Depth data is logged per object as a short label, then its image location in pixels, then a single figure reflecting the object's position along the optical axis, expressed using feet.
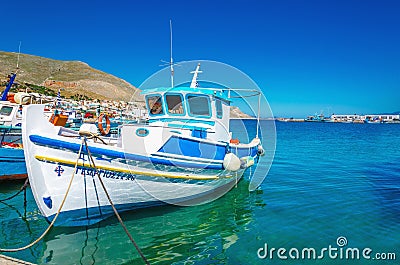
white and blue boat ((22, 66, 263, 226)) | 24.29
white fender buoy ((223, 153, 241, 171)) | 33.71
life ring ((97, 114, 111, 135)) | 32.07
